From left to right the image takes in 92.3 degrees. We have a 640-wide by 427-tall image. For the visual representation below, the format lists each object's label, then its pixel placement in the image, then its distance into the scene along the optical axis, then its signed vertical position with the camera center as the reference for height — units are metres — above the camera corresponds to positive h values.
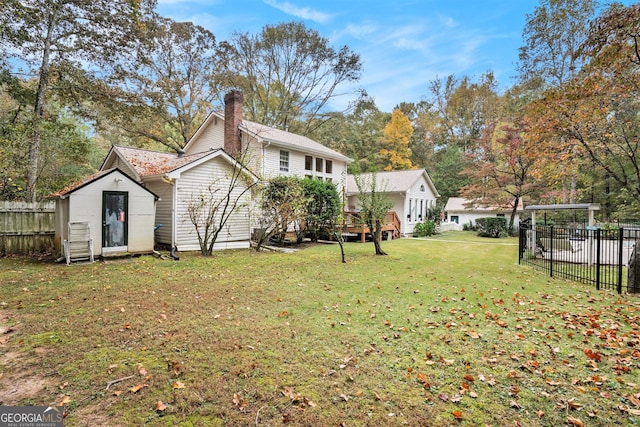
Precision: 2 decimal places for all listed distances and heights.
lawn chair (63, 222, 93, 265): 8.98 -0.94
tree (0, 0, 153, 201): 11.24 +6.92
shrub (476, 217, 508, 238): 23.27 -0.80
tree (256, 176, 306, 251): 12.70 +0.37
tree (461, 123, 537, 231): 22.55 +3.51
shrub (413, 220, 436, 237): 22.39 -0.97
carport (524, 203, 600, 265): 11.50 +0.41
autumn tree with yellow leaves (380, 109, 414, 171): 34.75 +8.39
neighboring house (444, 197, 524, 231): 29.45 +0.43
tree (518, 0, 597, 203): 20.59 +12.68
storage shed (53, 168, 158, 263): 9.18 -0.18
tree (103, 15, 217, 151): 20.84 +9.49
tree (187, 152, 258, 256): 11.31 +0.54
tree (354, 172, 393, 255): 11.90 +0.12
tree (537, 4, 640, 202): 6.48 +3.28
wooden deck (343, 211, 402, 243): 17.23 -0.64
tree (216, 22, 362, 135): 26.33 +12.87
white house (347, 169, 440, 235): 22.44 +1.65
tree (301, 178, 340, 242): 15.31 +0.48
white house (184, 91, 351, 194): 17.06 +4.13
